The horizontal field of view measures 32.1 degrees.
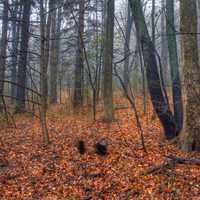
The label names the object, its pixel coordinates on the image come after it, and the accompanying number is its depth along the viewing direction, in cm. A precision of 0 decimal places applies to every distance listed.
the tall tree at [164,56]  2465
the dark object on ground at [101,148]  934
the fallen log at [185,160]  804
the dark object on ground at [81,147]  962
